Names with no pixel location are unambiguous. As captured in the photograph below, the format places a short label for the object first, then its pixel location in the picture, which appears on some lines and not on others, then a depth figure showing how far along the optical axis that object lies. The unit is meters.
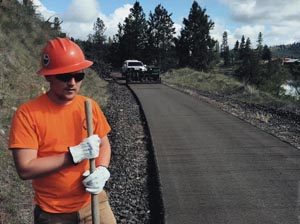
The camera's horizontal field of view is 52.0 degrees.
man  1.92
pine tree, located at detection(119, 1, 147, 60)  52.03
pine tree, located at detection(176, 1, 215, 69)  46.18
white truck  22.92
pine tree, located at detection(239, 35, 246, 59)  93.49
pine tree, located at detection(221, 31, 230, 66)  98.92
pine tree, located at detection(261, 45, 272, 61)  85.13
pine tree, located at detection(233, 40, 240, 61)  107.84
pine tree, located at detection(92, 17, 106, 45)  68.92
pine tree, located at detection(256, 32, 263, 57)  97.24
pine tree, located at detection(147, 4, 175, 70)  53.04
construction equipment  22.64
